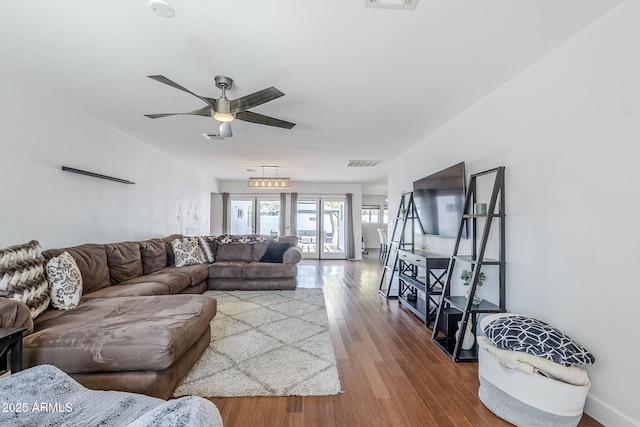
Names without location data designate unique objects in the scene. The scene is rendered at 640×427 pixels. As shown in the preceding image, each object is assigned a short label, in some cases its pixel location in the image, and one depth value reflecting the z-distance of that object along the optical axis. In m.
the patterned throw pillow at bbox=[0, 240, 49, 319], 2.03
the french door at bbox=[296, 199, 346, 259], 8.97
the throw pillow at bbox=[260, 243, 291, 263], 5.30
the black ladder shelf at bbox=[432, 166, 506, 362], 2.45
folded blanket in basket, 1.65
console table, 3.38
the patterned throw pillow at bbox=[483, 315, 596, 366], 1.70
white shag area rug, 2.06
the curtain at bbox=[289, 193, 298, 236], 8.80
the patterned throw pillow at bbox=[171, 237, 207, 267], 4.66
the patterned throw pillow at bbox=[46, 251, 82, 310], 2.39
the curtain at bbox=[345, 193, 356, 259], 8.84
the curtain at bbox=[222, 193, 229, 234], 8.70
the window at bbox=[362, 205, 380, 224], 11.74
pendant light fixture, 6.11
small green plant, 2.81
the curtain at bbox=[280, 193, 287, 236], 8.80
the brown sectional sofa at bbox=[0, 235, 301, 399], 1.75
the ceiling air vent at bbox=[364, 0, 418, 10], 1.61
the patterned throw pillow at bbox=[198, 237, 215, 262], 5.19
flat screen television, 3.17
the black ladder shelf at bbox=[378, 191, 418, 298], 4.43
